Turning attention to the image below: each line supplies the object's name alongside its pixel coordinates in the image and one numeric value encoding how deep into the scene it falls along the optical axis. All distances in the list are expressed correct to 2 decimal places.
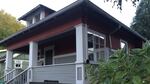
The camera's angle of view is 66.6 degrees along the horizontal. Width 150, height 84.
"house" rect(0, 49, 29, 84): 13.71
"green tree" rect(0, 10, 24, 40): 24.71
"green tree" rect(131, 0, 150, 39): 13.16
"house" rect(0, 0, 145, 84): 4.79
